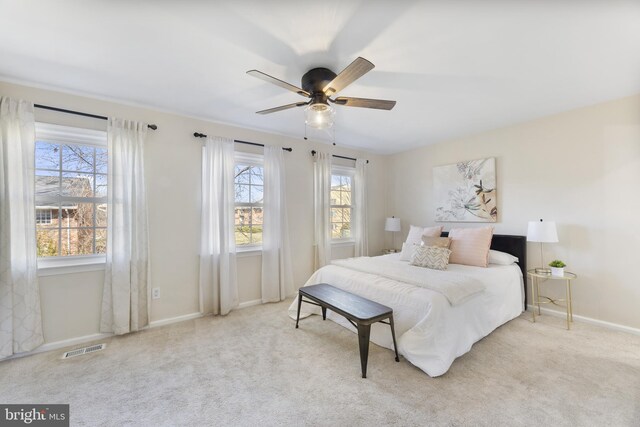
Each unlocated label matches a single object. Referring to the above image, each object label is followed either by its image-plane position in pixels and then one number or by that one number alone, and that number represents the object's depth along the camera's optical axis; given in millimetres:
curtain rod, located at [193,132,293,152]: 3188
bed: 2037
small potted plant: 2814
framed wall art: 3656
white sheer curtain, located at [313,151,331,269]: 4180
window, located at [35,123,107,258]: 2500
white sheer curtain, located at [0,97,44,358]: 2215
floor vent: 2305
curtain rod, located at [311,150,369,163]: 4172
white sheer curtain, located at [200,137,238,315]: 3217
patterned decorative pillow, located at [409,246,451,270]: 2982
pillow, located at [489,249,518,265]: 3135
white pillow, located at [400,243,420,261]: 3486
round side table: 2781
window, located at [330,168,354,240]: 4602
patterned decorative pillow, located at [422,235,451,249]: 3359
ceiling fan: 2037
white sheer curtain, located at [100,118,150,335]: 2639
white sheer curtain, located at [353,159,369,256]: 4703
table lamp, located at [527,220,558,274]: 2834
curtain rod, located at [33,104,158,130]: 2416
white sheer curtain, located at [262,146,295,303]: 3693
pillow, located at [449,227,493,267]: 3129
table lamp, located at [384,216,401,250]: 4660
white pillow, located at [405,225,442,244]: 3703
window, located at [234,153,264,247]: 3633
